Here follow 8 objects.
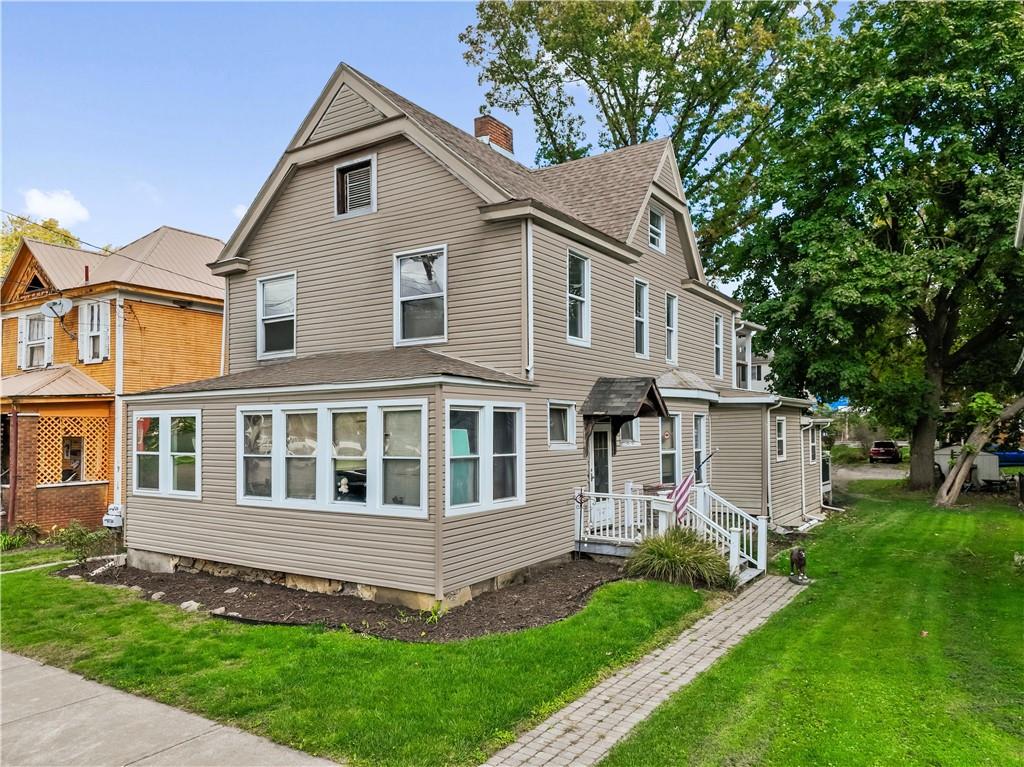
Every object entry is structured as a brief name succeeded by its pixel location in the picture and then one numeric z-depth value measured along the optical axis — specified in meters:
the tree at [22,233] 37.12
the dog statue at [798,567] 11.25
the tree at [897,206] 20.08
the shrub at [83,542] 13.01
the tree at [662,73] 25.94
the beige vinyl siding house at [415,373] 9.22
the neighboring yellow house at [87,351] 16.41
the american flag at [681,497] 11.03
